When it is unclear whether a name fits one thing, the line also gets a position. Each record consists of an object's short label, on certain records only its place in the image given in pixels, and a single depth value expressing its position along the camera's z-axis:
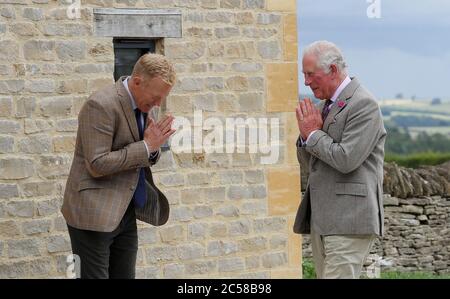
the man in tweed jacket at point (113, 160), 11.04
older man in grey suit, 11.12
